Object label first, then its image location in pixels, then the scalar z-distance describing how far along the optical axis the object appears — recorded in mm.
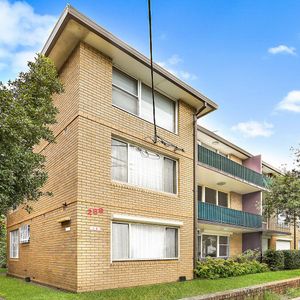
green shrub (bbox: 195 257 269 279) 12012
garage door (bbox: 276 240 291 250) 23014
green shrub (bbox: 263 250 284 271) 16945
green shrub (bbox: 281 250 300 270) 17618
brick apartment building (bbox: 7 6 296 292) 8995
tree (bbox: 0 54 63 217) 6646
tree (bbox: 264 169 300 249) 15731
